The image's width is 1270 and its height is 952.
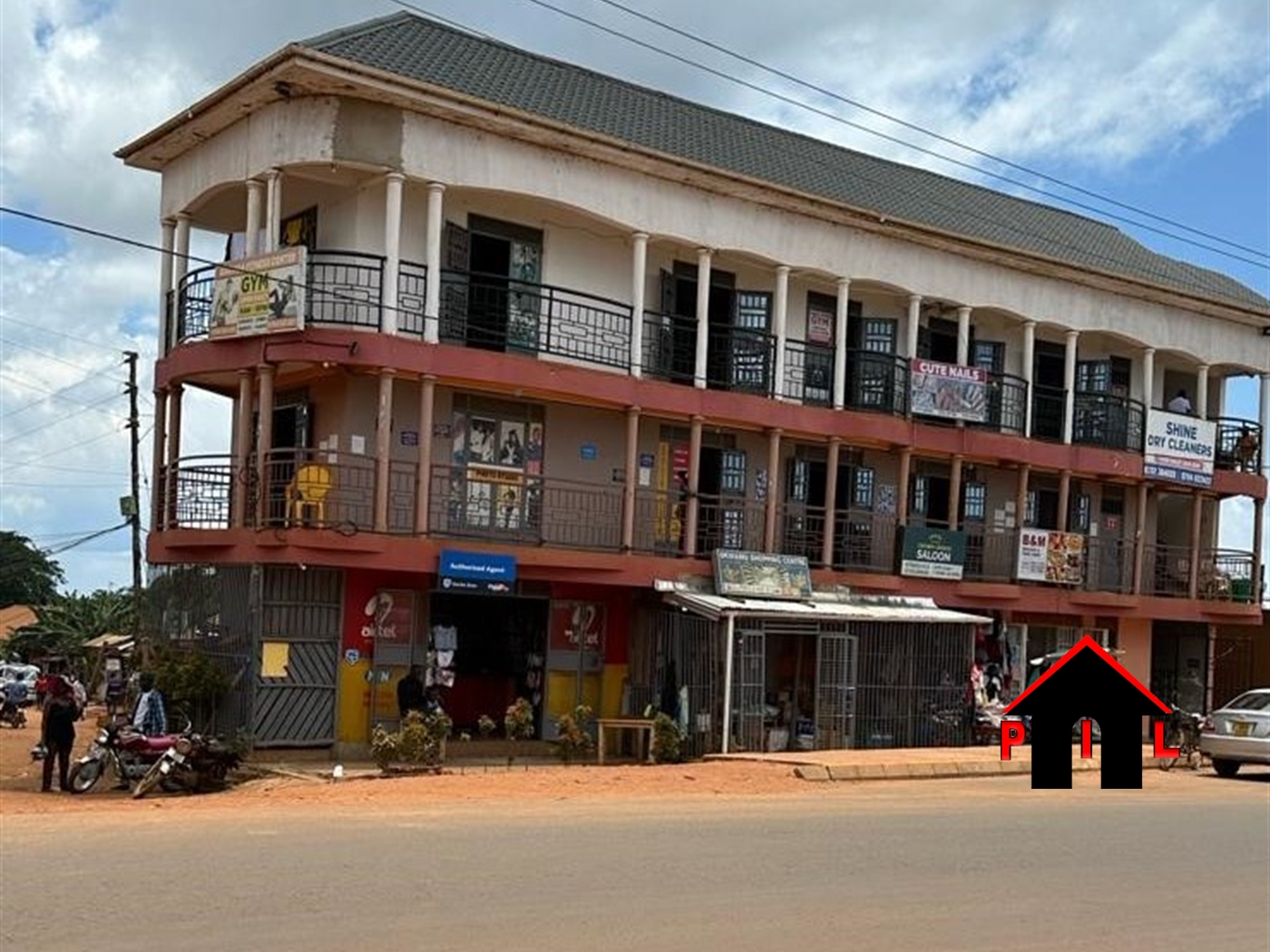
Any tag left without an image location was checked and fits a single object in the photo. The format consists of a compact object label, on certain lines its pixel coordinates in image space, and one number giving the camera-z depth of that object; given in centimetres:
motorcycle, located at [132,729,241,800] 1705
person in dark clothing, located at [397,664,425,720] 2009
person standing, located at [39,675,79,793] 1853
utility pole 3822
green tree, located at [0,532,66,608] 7638
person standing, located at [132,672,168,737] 1841
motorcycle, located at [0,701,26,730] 3244
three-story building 2011
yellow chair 1961
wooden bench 2105
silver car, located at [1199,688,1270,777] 2106
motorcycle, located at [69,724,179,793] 1792
